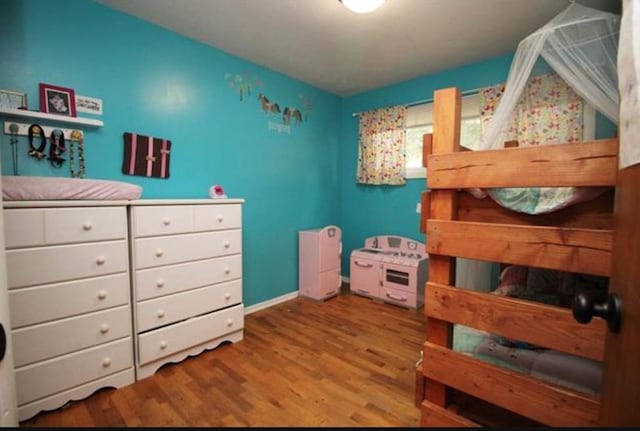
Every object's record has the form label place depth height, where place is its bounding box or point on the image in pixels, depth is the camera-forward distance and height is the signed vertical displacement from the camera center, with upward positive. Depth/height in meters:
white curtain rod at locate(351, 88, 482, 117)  2.77 +1.17
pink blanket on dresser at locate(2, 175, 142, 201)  1.37 +0.07
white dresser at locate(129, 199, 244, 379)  1.78 -0.53
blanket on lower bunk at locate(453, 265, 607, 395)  1.18 -0.70
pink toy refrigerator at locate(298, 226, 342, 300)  3.16 -0.68
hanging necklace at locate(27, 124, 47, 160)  1.72 +0.37
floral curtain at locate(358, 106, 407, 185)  3.30 +0.73
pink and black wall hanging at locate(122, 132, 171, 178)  2.10 +0.37
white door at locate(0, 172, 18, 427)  0.72 -0.45
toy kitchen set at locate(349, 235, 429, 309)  2.93 -0.73
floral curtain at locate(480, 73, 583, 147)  2.14 +0.74
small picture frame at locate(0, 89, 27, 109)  1.64 +0.61
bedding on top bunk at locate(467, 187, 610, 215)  1.04 +0.04
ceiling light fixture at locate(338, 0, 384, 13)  1.77 +1.30
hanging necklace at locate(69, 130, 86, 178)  1.87 +0.32
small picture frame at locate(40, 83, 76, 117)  1.74 +0.65
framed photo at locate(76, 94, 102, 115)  1.87 +0.67
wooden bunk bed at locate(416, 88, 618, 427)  1.00 -0.19
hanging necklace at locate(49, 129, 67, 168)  1.78 +0.35
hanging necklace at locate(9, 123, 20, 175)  1.66 +0.35
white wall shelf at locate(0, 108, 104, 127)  1.62 +0.53
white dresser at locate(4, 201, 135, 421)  1.38 -0.53
